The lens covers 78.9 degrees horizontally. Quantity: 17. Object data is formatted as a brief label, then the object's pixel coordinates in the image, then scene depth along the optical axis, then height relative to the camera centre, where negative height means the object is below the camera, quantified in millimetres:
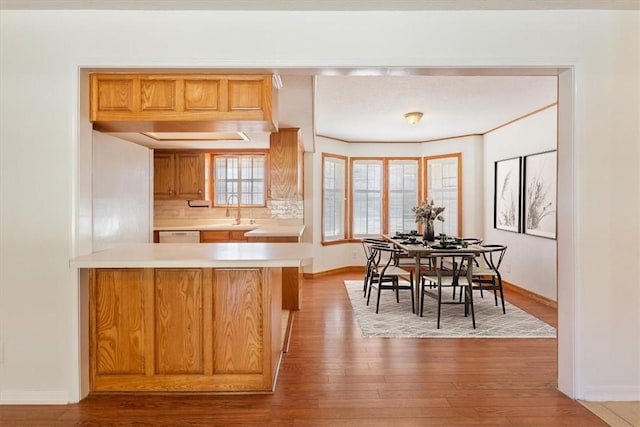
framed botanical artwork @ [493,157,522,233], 5629 +269
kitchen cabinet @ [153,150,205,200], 6547 +635
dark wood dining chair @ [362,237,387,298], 4902 -527
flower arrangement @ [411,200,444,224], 4902 +3
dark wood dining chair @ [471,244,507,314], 4453 -692
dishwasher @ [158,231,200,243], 6184 -382
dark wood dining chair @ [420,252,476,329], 4000 -718
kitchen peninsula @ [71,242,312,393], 2564 -769
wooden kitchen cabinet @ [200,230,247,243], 6152 -377
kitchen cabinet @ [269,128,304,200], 5090 +650
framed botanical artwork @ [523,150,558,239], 4848 +236
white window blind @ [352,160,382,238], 7605 +280
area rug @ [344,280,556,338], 3762 -1167
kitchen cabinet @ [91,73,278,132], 2582 +764
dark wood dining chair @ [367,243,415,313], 4582 -739
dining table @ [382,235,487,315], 4016 -394
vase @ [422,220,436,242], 4961 -253
